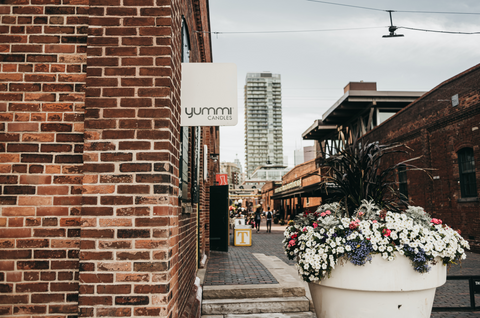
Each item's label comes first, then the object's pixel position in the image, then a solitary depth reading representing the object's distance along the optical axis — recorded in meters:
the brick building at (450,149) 13.22
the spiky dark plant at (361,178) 4.11
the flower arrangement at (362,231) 3.32
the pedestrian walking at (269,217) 25.95
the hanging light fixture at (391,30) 9.98
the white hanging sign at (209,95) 3.72
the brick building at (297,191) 20.64
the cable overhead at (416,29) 9.27
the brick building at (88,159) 2.76
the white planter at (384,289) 3.27
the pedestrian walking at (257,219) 26.23
